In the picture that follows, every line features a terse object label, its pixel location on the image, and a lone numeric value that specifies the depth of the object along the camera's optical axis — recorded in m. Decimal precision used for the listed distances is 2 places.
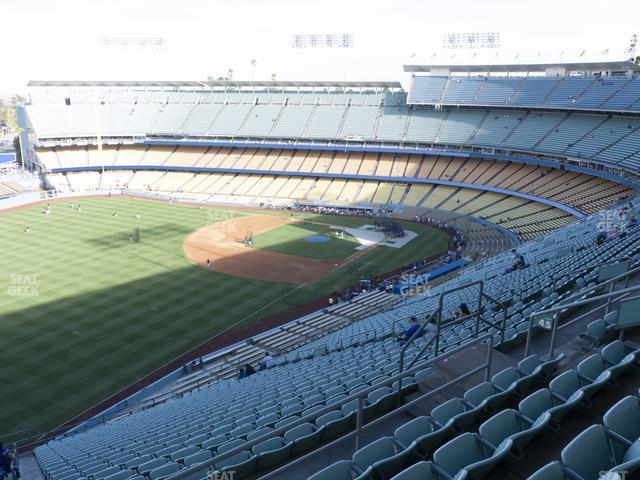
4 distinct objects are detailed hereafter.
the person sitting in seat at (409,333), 14.76
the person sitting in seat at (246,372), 20.65
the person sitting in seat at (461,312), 14.19
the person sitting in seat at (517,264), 24.36
